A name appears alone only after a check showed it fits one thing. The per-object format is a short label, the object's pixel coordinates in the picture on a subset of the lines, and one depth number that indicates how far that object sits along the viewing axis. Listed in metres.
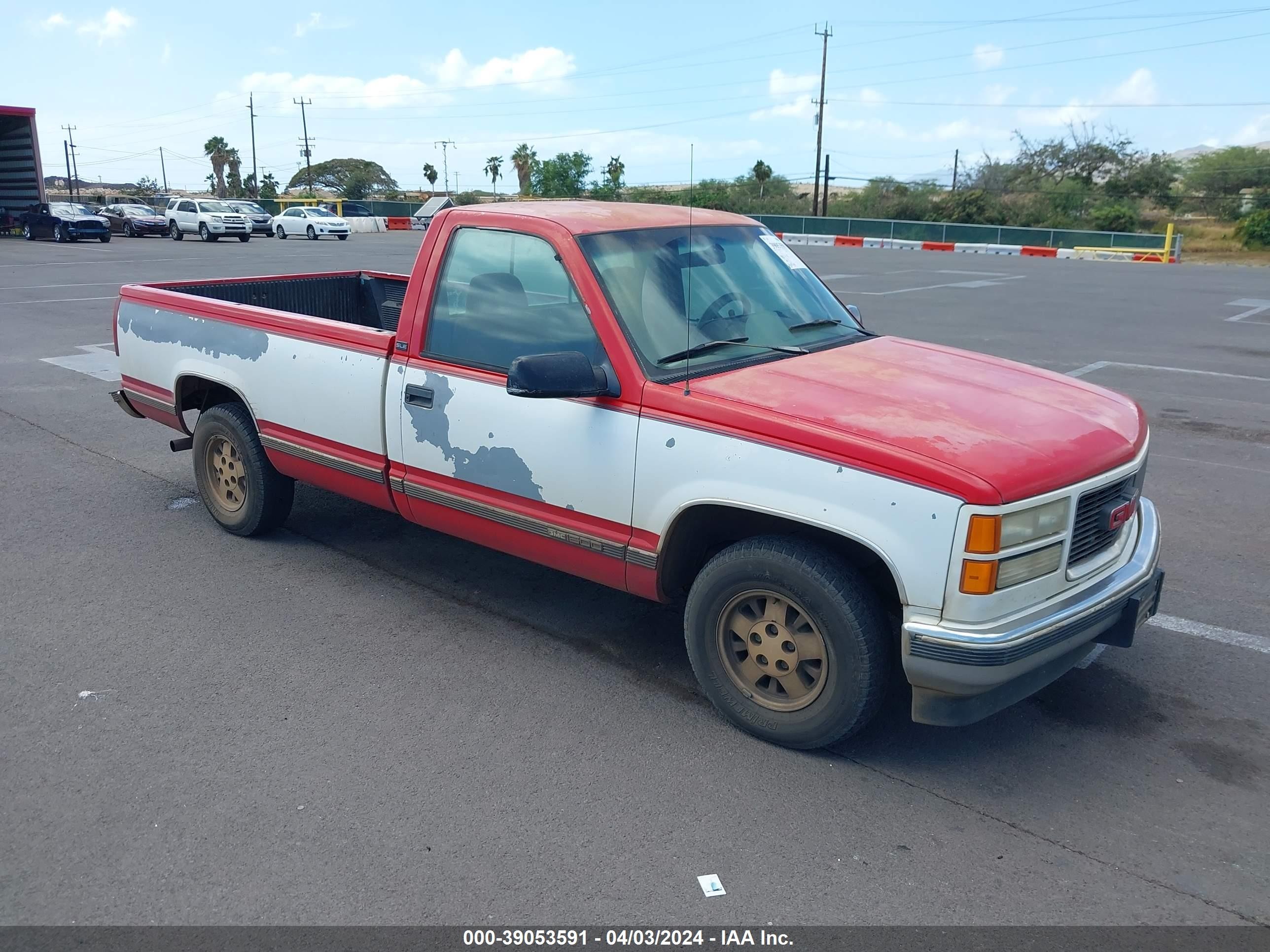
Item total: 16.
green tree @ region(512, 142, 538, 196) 74.00
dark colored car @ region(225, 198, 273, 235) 41.56
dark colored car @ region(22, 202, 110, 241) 35.53
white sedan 40.72
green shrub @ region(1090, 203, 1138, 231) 55.31
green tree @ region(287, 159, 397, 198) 108.31
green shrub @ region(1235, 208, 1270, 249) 45.28
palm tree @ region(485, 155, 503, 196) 95.94
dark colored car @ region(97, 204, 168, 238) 39.78
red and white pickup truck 3.41
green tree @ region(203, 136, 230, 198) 102.56
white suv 37.88
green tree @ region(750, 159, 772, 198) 72.18
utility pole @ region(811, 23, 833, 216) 58.75
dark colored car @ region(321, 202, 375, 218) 54.03
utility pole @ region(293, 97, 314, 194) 95.06
